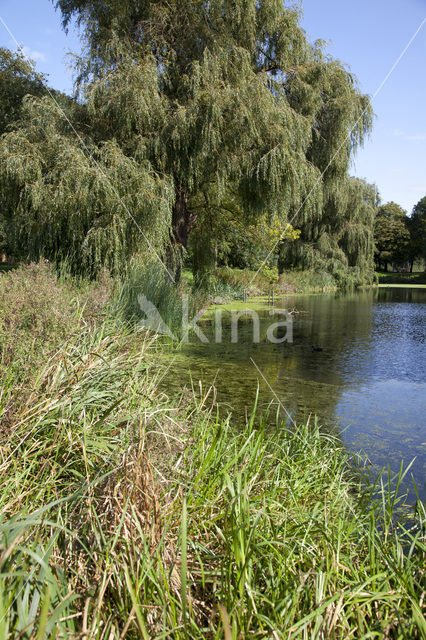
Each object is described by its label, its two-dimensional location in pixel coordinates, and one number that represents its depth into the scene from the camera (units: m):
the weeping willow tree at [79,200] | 8.63
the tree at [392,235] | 51.38
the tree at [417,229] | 50.03
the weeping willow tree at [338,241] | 25.69
